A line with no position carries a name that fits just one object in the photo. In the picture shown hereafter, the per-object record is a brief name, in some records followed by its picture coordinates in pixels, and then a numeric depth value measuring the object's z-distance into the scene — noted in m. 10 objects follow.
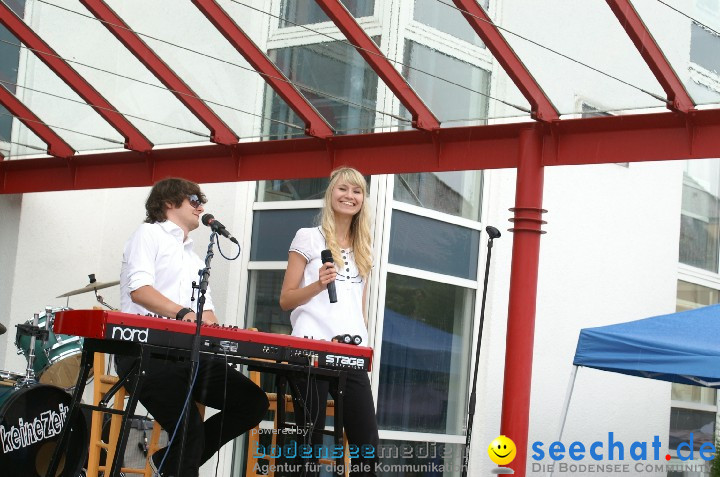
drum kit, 10.17
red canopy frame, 11.96
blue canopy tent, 11.01
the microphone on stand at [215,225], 8.54
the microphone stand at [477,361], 10.26
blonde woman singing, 8.90
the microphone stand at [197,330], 7.91
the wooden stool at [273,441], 9.34
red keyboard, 7.81
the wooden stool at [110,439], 9.57
